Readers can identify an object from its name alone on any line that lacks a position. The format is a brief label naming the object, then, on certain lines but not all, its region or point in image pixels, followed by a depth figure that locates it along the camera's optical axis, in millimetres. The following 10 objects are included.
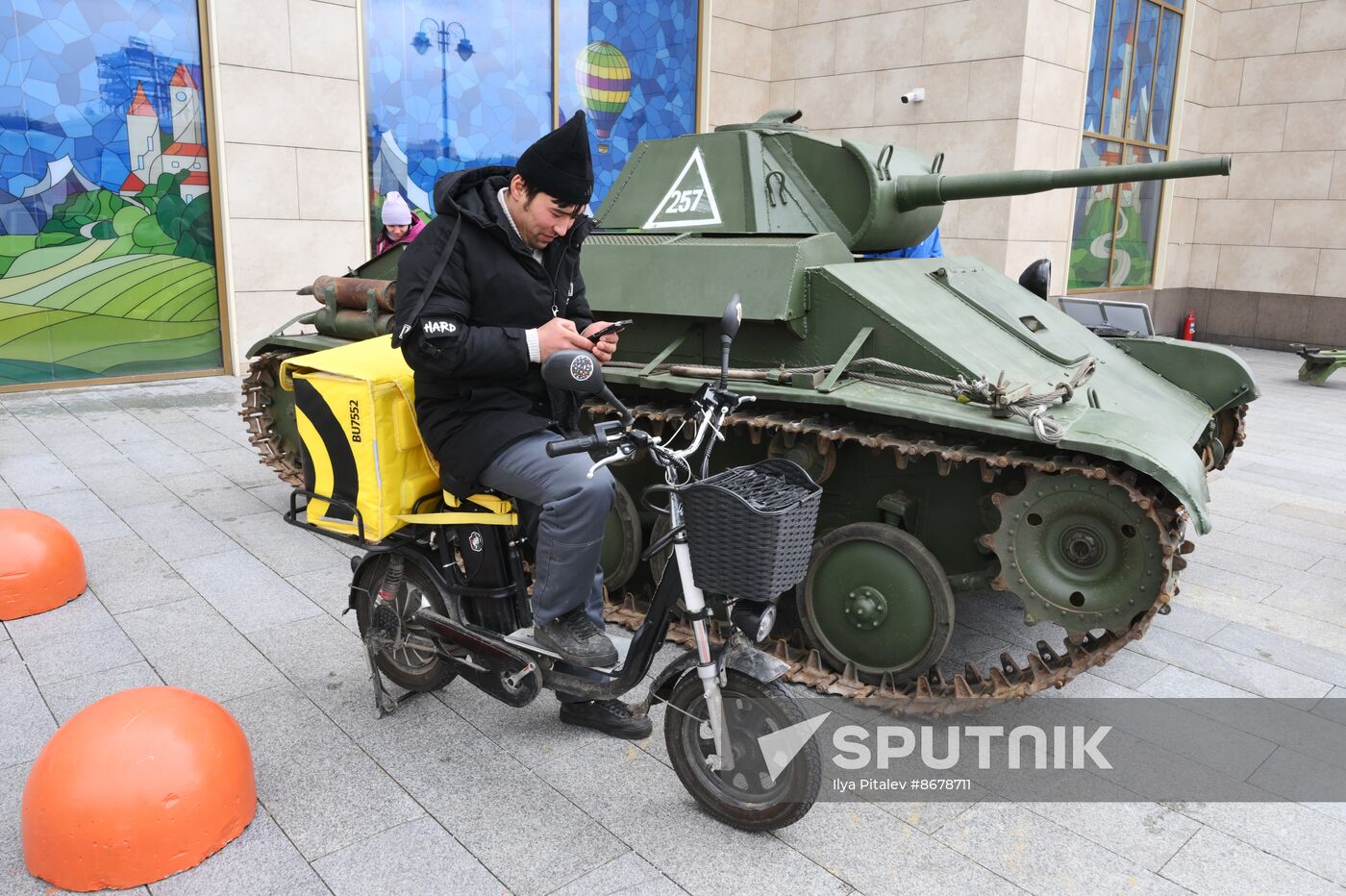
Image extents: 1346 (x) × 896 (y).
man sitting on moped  3428
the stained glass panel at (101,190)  10383
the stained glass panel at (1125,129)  16172
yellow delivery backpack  3816
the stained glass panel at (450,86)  12492
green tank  4039
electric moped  3072
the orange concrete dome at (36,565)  5121
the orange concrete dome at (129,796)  3080
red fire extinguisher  19000
